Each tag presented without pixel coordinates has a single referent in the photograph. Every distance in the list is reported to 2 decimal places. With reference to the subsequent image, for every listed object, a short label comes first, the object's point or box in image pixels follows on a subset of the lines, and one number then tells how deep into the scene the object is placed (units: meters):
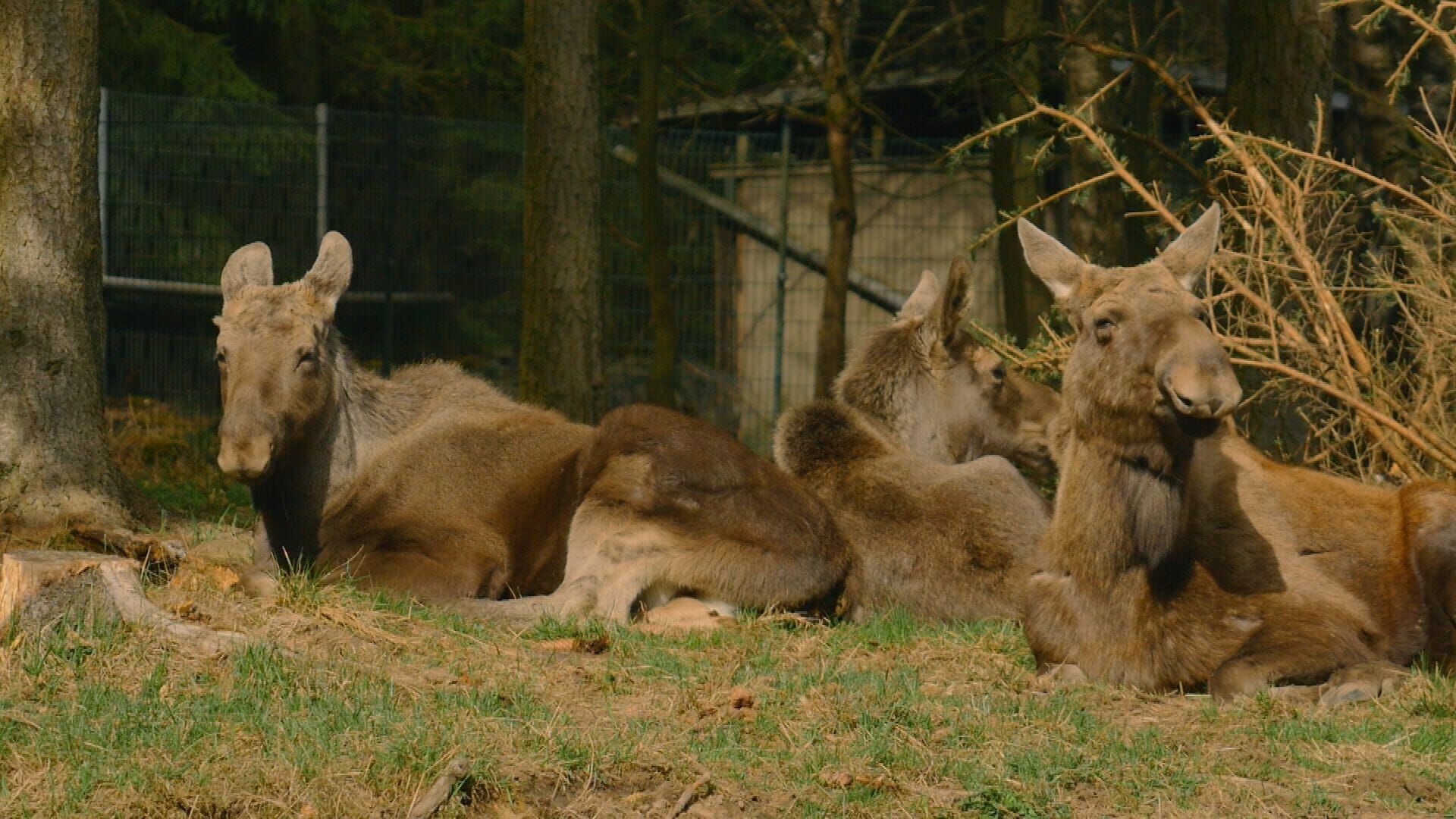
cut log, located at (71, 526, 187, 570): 15.52
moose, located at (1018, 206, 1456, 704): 12.39
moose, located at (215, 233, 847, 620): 15.31
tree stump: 12.19
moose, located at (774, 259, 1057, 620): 16.22
